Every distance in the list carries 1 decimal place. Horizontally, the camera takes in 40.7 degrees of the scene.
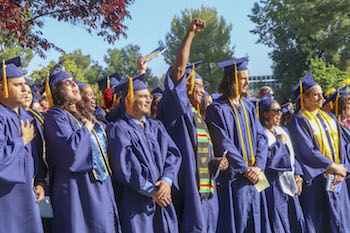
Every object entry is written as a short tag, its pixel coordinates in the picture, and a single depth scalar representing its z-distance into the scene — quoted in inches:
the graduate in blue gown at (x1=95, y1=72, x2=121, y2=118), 242.5
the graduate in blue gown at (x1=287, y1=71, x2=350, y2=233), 239.9
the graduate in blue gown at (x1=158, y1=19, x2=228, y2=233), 179.6
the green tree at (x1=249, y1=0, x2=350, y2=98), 977.1
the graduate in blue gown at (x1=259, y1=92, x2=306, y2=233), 216.4
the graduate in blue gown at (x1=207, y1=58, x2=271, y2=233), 194.9
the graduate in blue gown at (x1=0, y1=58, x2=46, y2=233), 144.9
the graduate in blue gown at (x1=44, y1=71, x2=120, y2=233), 155.8
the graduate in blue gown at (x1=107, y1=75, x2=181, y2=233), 166.2
